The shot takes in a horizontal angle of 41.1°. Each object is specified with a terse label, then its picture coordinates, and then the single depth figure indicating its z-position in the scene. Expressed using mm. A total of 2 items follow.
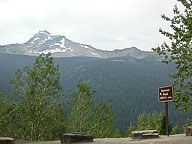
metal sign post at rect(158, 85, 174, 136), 15106
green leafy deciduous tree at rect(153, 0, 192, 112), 14273
